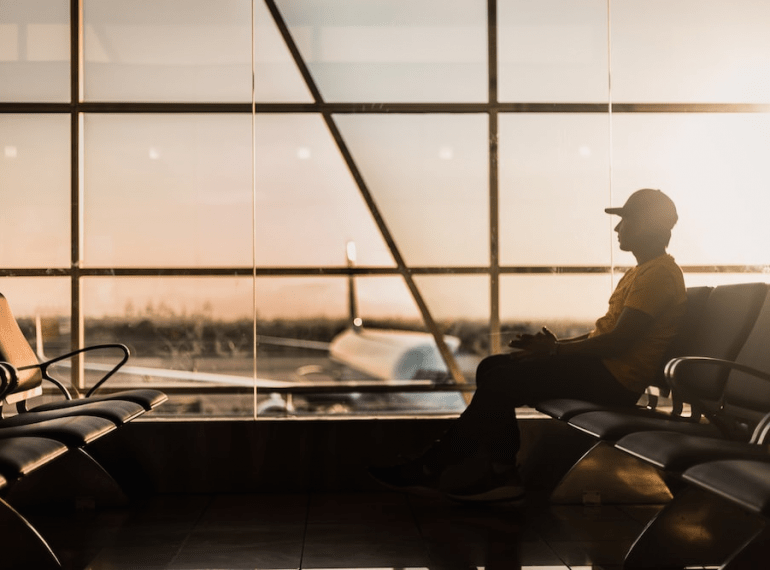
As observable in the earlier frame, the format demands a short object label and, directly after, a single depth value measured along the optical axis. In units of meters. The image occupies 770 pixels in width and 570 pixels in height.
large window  4.53
